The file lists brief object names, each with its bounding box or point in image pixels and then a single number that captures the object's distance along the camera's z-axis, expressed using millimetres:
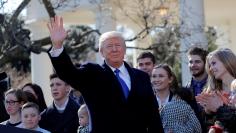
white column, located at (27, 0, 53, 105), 31107
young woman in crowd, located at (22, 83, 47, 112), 14092
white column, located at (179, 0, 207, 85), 22294
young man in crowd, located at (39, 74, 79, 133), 12252
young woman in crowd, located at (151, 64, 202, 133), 10926
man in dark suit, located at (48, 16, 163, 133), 8259
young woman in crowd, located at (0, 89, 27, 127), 12519
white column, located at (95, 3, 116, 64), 24251
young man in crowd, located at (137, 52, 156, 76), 13776
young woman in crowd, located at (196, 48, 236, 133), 9827
